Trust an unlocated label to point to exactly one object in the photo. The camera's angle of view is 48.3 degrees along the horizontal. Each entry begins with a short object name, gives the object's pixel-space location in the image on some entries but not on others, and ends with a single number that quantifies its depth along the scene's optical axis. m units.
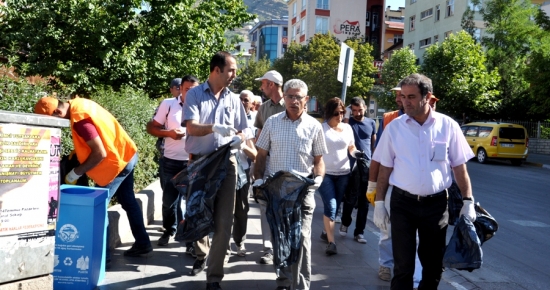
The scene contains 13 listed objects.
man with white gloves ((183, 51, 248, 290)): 5.26
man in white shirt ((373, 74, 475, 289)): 4.50
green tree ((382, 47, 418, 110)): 41.56
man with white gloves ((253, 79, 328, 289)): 5.34
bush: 6.32
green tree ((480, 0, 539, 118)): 35.06
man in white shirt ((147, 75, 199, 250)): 7.07
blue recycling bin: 4.93
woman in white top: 7.46
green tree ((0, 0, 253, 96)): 14.55
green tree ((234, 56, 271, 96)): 69.38
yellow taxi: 25.25
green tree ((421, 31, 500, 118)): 35.12
